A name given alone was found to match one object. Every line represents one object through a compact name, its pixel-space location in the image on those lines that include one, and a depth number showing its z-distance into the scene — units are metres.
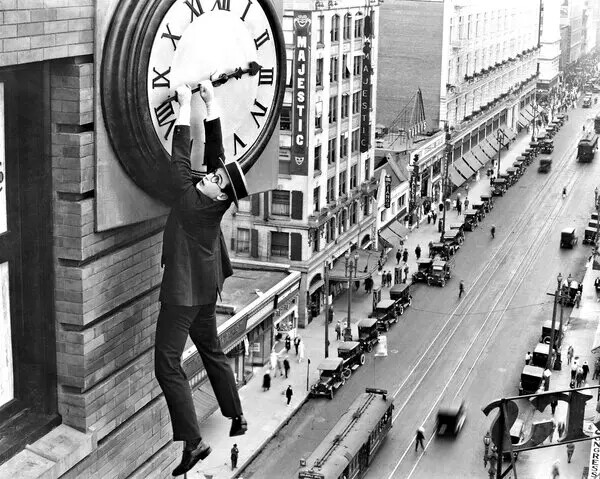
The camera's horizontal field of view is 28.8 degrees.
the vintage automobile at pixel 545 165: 131.55
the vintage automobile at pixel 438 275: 84.44
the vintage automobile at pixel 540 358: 66.12
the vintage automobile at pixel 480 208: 107.86
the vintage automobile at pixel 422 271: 85.12
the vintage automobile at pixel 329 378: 61.06
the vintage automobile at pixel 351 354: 65.25
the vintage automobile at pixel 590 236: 98.88
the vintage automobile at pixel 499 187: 118.06
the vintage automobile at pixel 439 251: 91.31
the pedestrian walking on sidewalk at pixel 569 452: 52.78
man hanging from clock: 11.68
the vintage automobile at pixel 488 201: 111.40
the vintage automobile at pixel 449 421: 55.69
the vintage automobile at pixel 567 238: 96.62
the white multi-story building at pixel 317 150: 70.25
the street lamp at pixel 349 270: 70.19
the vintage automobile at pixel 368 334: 68.50
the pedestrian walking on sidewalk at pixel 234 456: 50.28
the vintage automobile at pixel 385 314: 73.12
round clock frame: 11.16
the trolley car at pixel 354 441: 46.97
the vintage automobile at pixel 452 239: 94.31
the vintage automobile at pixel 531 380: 61.88
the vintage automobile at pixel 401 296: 77.12
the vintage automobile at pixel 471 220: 103.62
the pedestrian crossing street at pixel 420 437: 53.75
